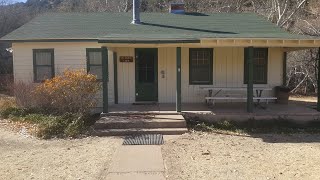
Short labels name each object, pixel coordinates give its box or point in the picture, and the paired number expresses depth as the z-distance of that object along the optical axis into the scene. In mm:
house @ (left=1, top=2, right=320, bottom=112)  8649
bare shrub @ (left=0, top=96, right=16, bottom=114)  8321
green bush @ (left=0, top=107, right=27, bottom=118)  7913
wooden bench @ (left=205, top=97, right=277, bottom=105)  7789
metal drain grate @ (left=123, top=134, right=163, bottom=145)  5748
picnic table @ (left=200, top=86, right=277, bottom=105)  7980
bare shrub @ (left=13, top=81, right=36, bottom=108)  8172
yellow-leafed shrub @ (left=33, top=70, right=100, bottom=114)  7036
